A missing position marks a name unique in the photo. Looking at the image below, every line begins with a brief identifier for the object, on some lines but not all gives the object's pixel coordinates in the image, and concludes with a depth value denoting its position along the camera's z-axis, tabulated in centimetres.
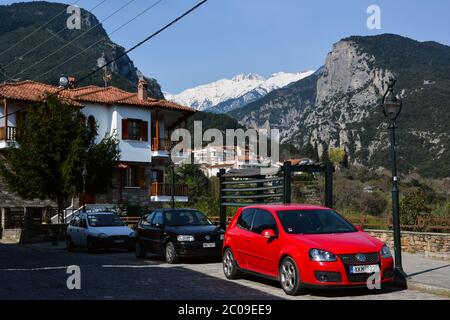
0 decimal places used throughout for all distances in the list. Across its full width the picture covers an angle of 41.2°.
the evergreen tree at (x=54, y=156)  3031
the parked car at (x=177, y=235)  1616
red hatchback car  998
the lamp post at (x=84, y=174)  2877
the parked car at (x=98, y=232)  2164
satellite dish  4282
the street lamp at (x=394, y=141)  1251
